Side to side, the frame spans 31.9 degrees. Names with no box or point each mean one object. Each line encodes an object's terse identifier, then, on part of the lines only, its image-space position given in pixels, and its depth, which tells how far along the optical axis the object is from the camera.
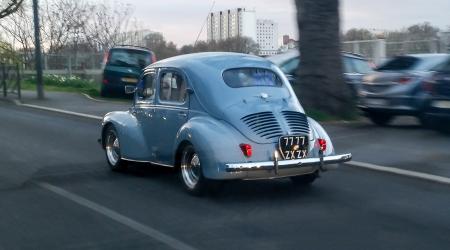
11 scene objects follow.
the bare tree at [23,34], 51.62
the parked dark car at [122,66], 25.09
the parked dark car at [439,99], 14.00
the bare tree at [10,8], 29.34
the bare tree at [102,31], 50.56
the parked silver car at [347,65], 19.03
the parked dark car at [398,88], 15.20
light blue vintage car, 8.81
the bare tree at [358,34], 43.51
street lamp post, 24.59
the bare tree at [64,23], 51.50
